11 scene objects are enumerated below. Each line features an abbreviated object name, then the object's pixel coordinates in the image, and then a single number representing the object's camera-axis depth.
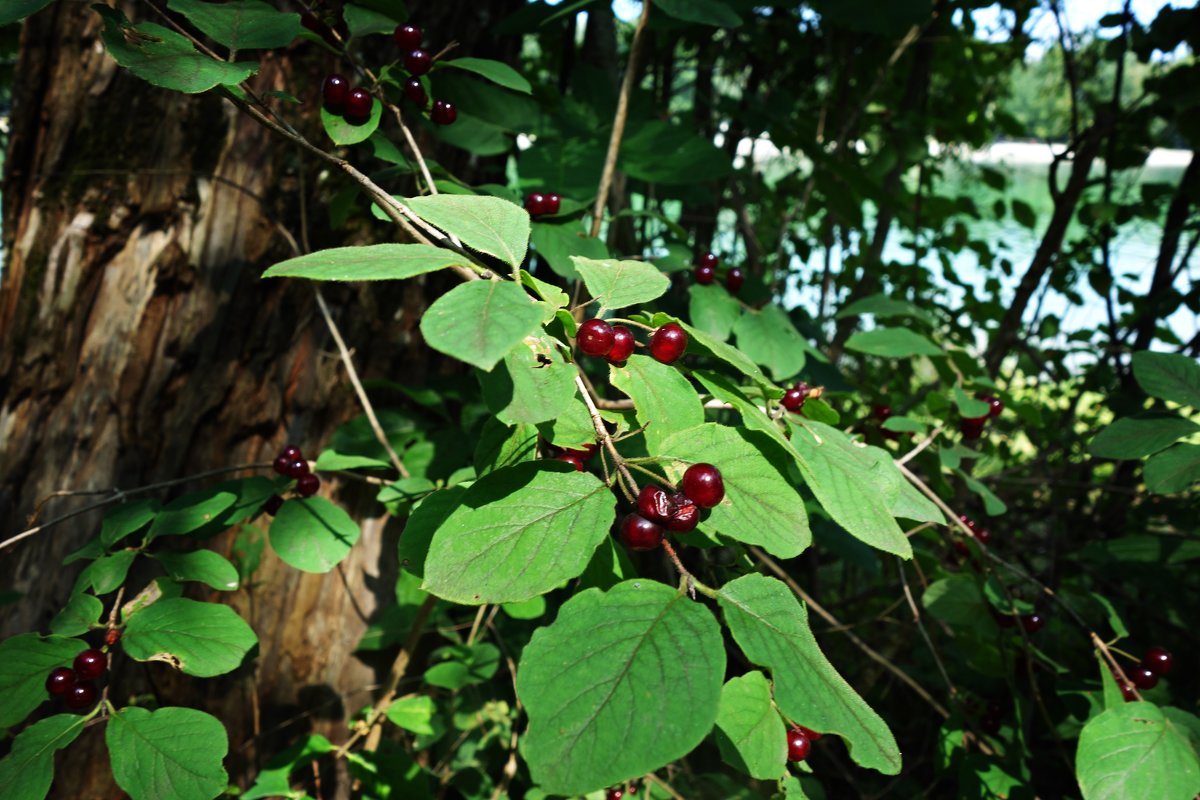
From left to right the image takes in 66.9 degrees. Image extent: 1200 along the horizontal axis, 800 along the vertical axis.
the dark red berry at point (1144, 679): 0.31
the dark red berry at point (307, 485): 0.29
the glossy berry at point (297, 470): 0.29
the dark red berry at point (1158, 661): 0.31
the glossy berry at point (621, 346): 0.19
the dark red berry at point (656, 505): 0.18
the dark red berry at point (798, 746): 0.23
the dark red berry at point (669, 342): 0.20
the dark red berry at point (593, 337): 0.19
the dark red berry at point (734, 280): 0.38
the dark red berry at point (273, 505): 0.29
